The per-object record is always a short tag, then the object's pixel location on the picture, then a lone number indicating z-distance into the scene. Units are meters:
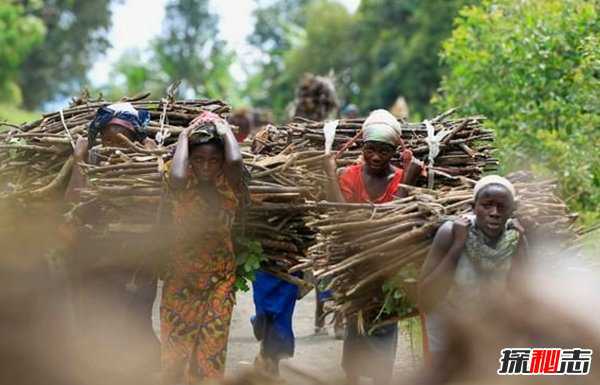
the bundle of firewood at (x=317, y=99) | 30.05
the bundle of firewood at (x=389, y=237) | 11.95
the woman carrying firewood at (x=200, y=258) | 12.70
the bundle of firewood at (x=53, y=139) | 15.00
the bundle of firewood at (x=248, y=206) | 13.31
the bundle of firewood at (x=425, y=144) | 15.11
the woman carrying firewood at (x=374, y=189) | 13.82
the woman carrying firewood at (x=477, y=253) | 11.12
